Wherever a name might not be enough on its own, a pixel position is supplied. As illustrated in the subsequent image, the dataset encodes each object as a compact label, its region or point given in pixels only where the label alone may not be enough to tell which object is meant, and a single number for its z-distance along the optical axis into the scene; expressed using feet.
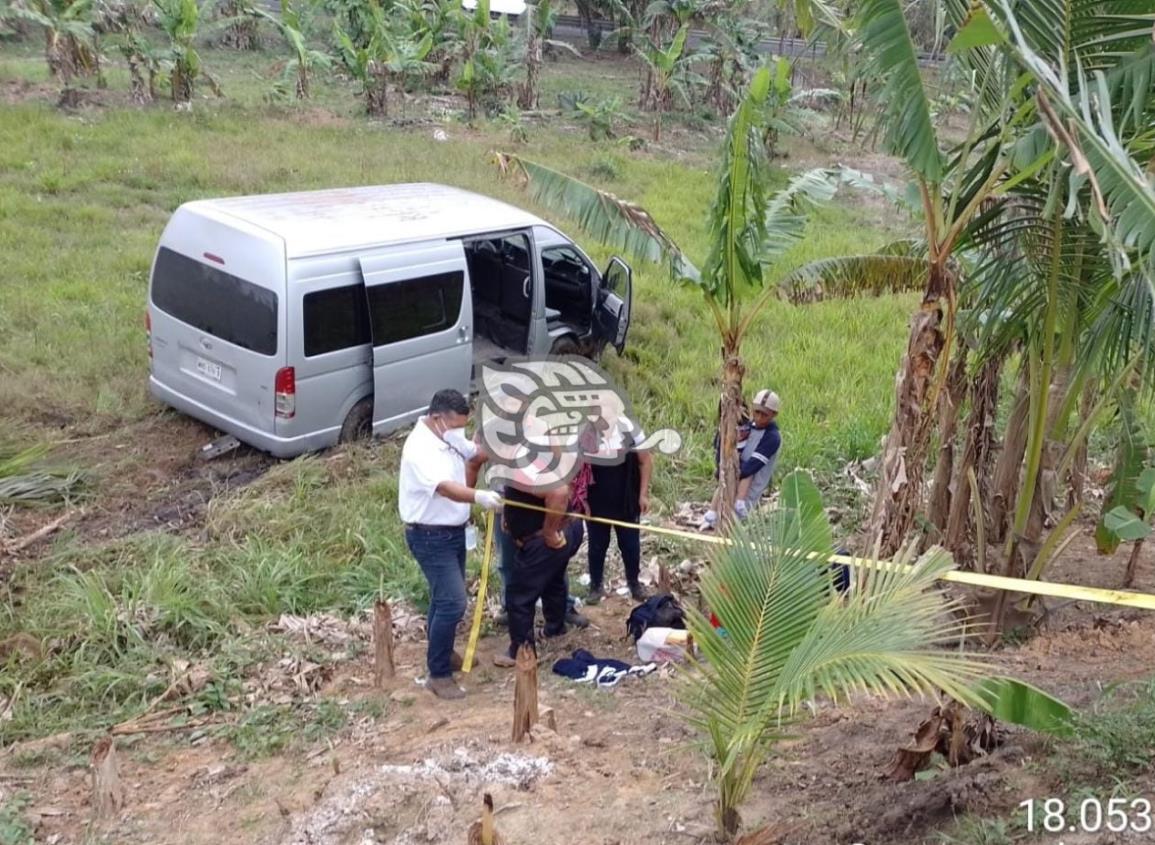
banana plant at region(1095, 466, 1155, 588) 16.24
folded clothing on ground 18.30
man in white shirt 16.94
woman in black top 20.57
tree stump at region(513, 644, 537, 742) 14.73
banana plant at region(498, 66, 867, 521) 17.57
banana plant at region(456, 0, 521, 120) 69.00
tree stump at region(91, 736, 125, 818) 14.16
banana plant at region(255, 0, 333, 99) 67.26
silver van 24.29
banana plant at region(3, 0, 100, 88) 56.80
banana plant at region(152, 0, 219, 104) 60.39
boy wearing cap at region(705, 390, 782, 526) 22.20
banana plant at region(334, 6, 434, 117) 66.44
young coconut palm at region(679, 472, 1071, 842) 10.55
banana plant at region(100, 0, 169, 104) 61.00
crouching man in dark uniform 17.97
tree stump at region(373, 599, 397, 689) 17.38
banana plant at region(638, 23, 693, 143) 71.92
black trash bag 19.43
